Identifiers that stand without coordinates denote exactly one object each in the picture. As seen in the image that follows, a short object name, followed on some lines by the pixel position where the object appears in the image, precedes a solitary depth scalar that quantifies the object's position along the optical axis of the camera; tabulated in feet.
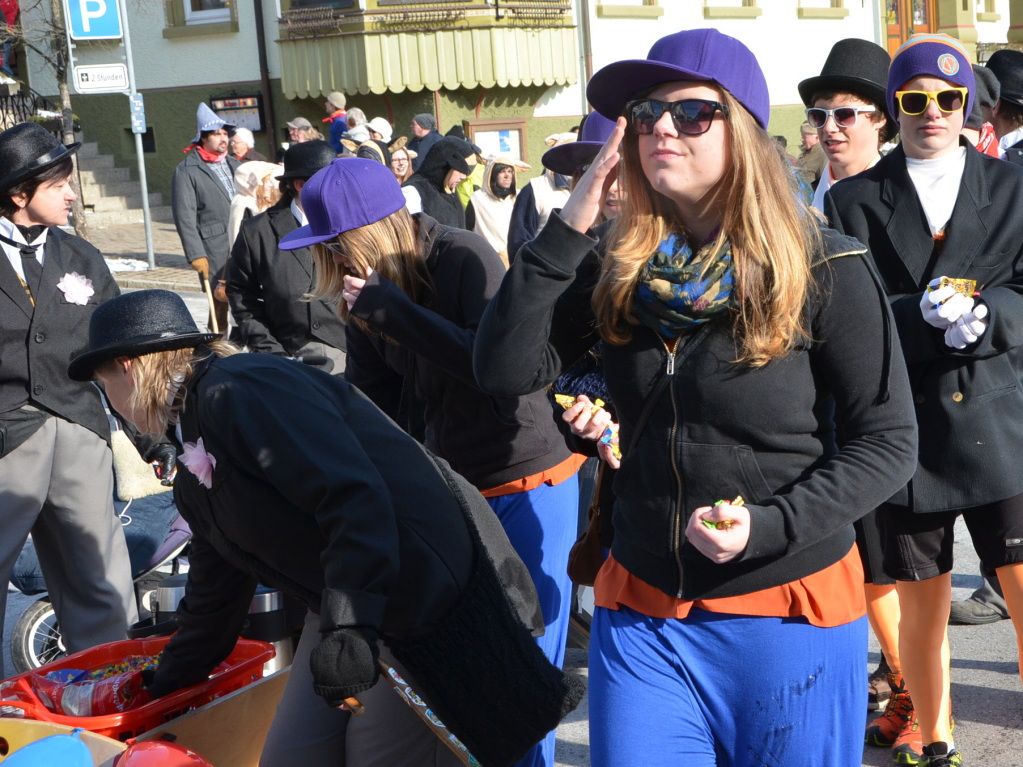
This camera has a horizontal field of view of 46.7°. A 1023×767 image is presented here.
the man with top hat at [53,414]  14.35
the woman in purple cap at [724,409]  6.91
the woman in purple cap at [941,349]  10.64
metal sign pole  45.83
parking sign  44.73
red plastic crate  9.23
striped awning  59.88
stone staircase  61.26
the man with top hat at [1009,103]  17.71
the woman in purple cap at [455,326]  11.04
